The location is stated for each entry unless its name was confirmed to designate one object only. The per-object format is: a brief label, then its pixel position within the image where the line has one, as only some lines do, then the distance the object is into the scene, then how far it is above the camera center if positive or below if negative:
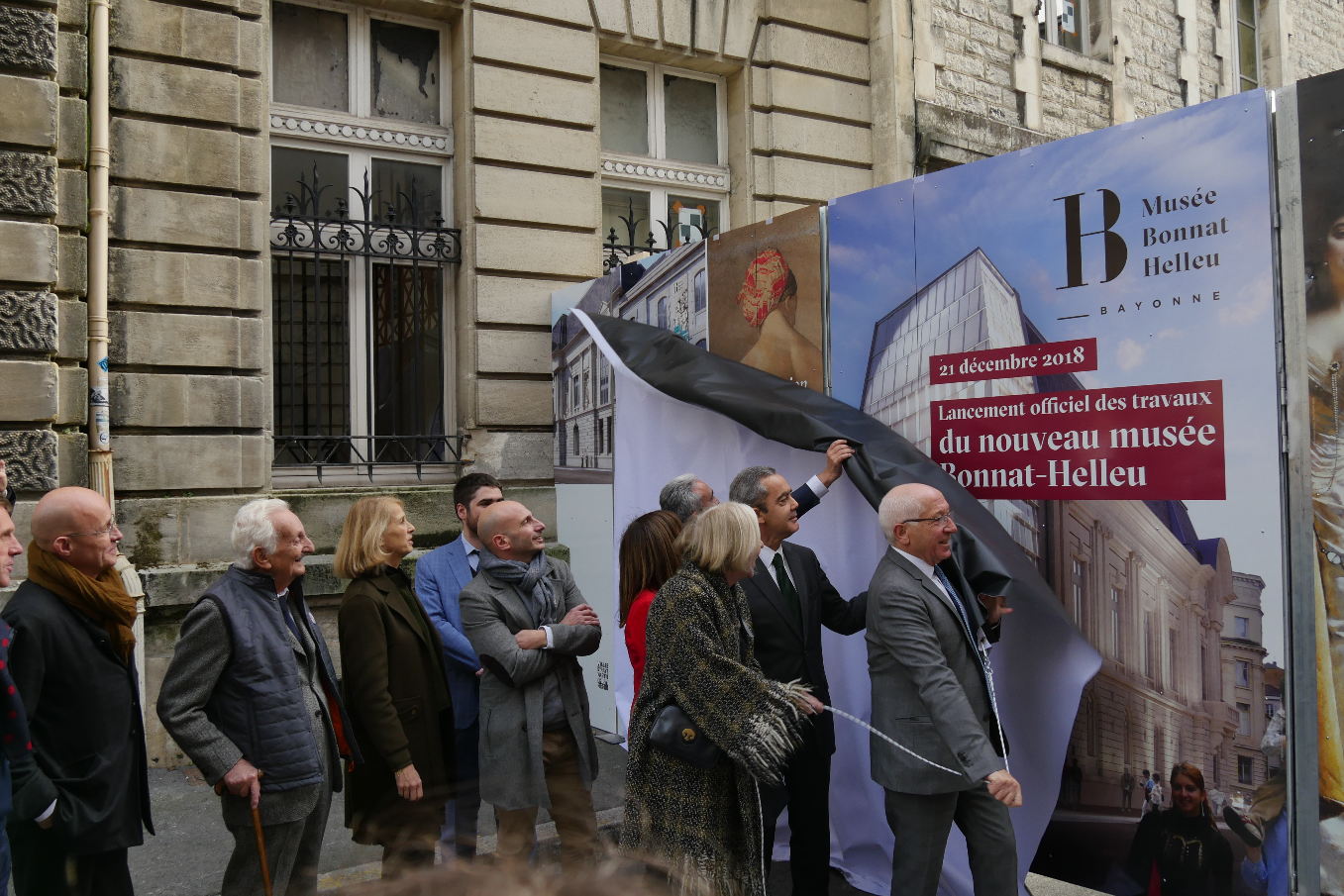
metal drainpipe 6.72 +1.30
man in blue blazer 4.43 -0.60
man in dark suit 4.27 -0.65
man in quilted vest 3.51 -0.73
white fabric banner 4.32 -0.74
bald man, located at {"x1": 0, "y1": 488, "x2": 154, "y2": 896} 3.46 -0.68
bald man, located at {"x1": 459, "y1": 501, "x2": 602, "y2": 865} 4.17 -0.80
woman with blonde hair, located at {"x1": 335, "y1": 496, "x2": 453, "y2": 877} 4.15 -0.76
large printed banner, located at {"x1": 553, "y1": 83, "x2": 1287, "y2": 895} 3.86 +0.14
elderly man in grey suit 3.70 -0.77
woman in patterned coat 3.43 -0.77
